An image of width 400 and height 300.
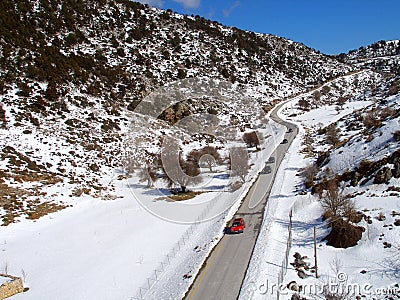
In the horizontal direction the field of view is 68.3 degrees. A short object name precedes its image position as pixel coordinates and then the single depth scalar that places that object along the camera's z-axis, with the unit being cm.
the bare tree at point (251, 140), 6656
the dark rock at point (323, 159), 3950
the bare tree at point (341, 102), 9032
